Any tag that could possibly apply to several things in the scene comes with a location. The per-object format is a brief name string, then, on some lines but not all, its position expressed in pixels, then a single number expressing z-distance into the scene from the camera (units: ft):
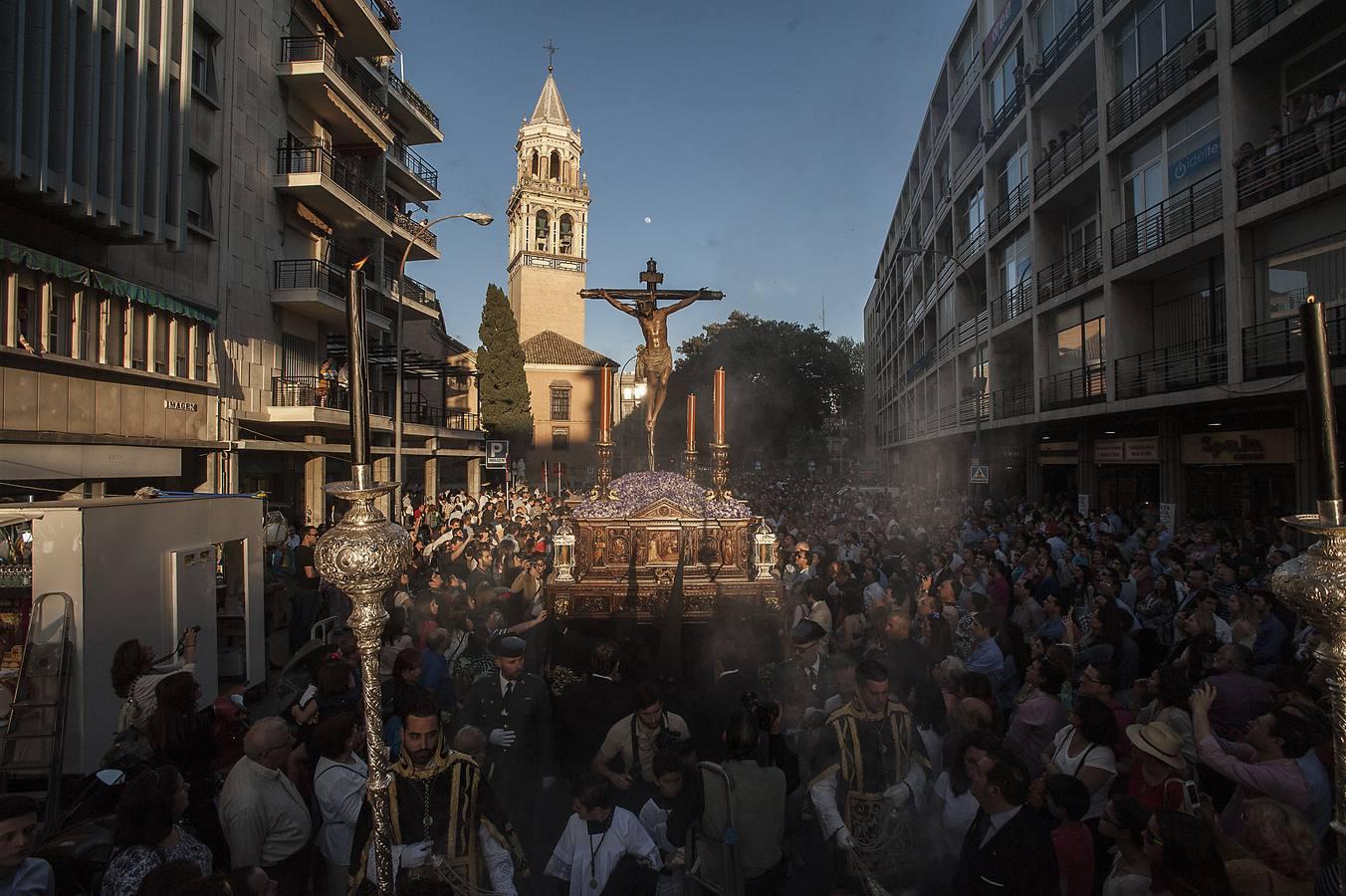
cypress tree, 138.72
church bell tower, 179.42
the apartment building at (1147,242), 42.55
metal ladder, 18.19
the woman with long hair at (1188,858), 9.12
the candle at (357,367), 7.64
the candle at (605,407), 39.70
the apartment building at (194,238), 39.04
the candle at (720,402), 36.60
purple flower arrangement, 35.27
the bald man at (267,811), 12.58
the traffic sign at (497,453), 68.13
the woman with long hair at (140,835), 10.20
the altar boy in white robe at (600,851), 12.33
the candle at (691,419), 44.50
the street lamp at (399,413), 54.01
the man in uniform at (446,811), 12.02
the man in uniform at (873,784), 13.44
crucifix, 41.91
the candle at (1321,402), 5.87
